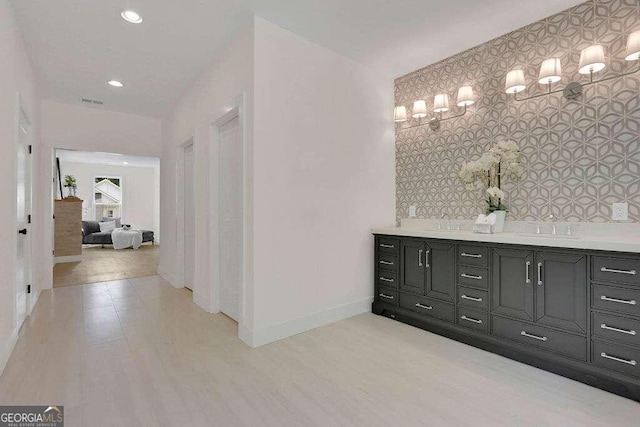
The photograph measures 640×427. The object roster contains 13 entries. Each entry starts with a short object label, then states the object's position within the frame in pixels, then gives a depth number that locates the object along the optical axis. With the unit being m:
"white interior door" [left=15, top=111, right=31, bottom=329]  2.91
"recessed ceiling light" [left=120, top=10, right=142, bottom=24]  2.66
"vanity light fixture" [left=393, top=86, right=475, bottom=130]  3.11
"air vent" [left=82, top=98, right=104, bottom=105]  4.64
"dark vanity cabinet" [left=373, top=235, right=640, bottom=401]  1.98
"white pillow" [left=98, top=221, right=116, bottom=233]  9.63
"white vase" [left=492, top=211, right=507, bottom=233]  2.83
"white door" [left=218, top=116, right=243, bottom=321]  3.24
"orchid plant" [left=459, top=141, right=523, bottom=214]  2.76
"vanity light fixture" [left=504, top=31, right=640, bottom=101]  2.21
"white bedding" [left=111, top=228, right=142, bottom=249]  8.70
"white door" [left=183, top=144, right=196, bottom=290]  4.14
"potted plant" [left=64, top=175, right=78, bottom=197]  8.70
